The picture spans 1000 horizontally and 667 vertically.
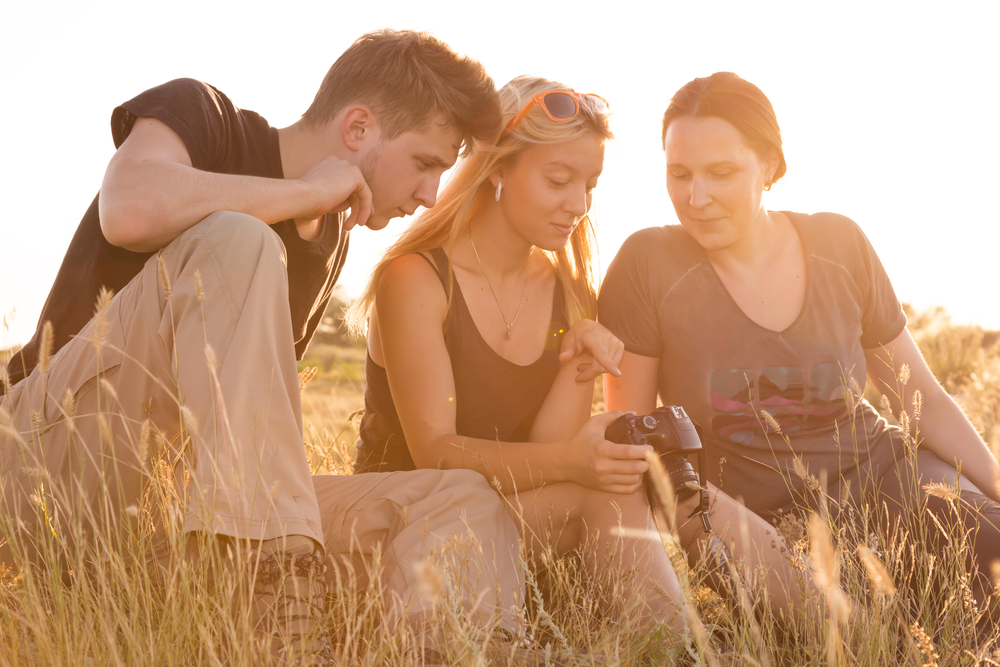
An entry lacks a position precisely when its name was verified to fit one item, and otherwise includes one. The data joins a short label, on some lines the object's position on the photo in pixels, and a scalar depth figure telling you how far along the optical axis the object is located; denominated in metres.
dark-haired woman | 2.89
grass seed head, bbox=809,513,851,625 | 1.32
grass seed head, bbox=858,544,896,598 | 1.49
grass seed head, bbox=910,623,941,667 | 1.54
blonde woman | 2.60
